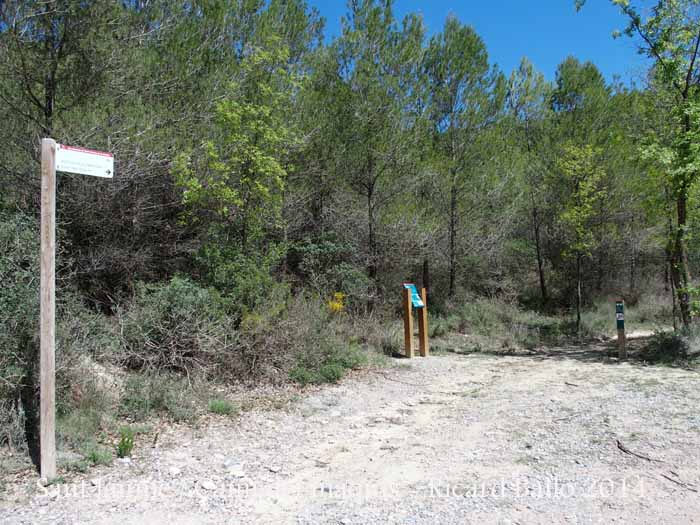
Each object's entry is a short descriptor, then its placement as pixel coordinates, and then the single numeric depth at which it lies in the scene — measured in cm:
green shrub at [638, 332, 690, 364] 945
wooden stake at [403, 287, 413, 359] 1030
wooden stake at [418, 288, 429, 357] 1066
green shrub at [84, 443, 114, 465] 466
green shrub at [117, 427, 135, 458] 488
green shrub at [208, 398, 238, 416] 619
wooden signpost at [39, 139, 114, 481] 431
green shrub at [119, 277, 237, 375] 687
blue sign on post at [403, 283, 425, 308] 1032
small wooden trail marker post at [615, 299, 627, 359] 1034
